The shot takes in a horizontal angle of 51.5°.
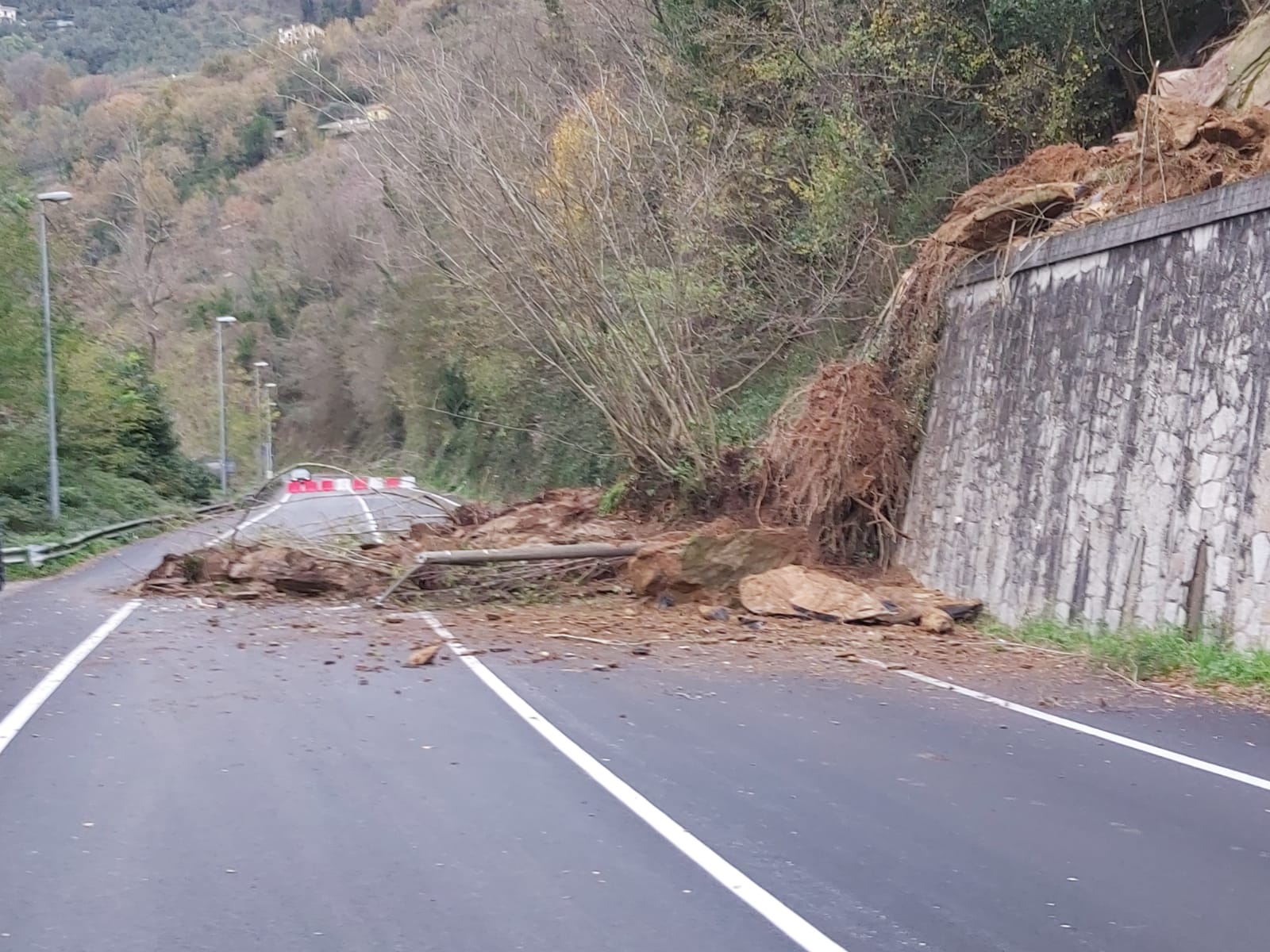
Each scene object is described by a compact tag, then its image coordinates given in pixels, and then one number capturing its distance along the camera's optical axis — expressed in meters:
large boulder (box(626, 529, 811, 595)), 15.84
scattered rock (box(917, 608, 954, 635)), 13.96
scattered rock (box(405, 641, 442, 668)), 11.84
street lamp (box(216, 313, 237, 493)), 50.75
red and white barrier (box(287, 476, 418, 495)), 20.31
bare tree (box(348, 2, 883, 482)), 20.31
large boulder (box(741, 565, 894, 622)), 14.48
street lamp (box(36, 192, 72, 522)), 28.12
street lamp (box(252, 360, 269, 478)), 65.75
